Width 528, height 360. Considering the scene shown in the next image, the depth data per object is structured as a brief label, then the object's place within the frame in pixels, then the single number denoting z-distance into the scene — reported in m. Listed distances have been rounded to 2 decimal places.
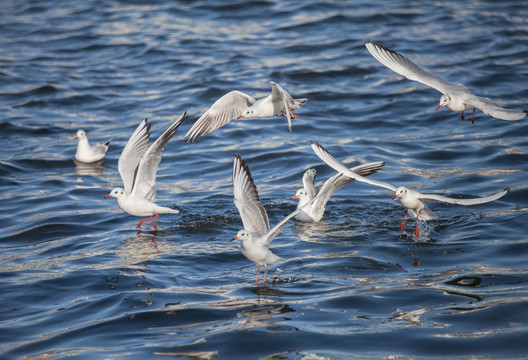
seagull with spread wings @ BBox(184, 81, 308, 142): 11.41
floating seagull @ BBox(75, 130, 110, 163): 14.69
